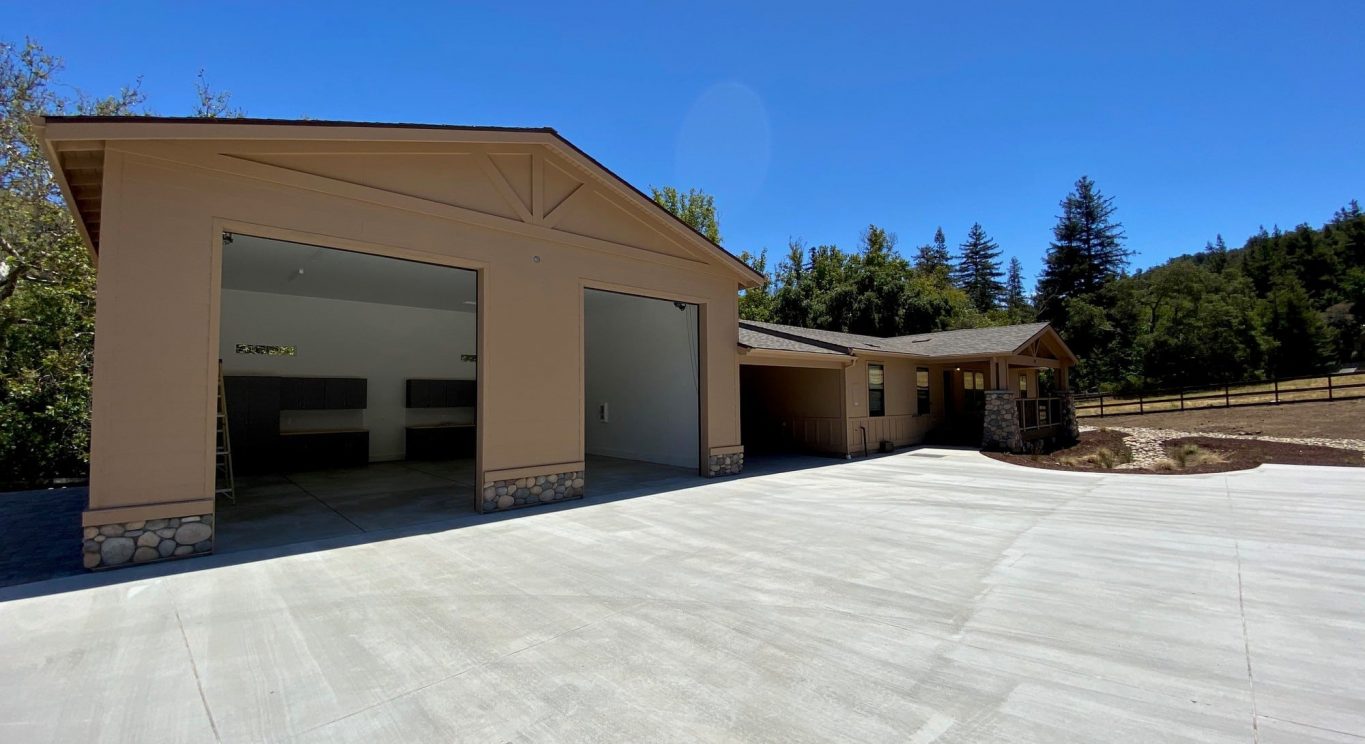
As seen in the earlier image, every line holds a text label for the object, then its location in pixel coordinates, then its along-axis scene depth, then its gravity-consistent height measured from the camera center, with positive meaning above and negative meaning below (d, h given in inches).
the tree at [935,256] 2234.3 +534.0
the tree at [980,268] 2202.3 +476.0
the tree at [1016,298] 1935.3 +389.6
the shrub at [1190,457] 505.7 -69.9
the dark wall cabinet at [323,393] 453.4 +7.5
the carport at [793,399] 490.5 -7.6
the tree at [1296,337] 1320.1 +99.9
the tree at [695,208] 1263.5 +424.3
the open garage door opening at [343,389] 319.0 +11.3
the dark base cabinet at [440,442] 516.1 -40.1
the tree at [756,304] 1290.6 +207.3
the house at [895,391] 534.6 -1.5
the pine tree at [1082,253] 1790.1 +428.0
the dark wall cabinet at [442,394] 517.3 +5.3
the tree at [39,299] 413.1 +91.4
